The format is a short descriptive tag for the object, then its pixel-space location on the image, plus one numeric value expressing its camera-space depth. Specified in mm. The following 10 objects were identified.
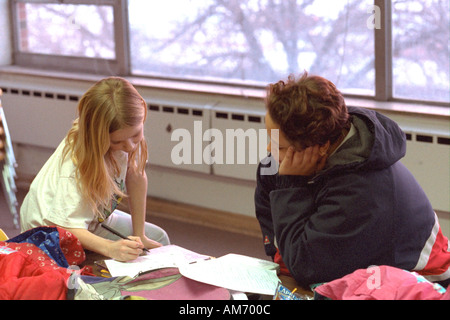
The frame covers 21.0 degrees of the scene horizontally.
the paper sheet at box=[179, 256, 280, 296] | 2711
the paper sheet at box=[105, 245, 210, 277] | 2803
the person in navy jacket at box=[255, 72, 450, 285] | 2703
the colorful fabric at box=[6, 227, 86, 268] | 2848
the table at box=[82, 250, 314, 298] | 2740
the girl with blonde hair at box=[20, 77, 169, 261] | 3001
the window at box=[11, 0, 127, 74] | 5421
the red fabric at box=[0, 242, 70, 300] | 2620
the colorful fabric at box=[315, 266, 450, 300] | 2508
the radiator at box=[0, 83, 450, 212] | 4113
